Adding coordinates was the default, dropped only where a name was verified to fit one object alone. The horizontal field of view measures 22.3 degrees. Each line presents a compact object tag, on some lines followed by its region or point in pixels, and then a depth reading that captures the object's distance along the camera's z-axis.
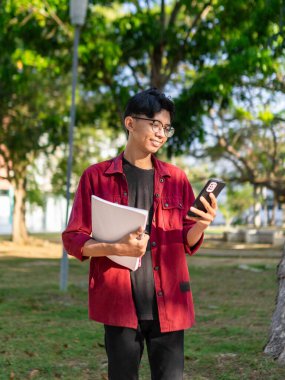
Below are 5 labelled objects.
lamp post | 11.47
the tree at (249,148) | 27.73
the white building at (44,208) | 31.94
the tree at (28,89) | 17.94
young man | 3.01
